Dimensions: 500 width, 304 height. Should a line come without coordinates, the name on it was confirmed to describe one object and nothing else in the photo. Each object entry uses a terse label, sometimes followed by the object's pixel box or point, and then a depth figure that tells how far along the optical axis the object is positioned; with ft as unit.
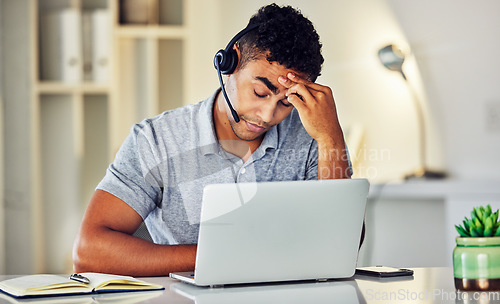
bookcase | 14.41
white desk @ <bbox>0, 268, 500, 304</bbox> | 6.89
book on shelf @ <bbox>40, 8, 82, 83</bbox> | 14.35
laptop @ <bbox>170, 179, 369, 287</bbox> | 7.10
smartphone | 7.71
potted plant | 7.12
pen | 7.19
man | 8.90
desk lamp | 13.24
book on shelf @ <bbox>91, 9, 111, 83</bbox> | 14.56
